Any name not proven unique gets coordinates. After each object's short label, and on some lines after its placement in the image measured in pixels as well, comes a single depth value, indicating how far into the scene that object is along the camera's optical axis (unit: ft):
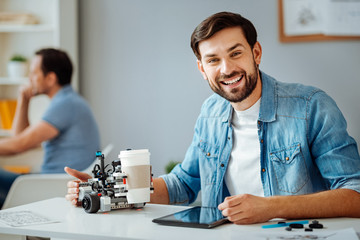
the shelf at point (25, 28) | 13.61
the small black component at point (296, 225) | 4.31
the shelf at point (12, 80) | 13.74
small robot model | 5.18
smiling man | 5.62
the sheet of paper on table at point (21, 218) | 4.80
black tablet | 4.43
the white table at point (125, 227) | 4.21
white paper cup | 5.18
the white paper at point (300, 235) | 4.01
